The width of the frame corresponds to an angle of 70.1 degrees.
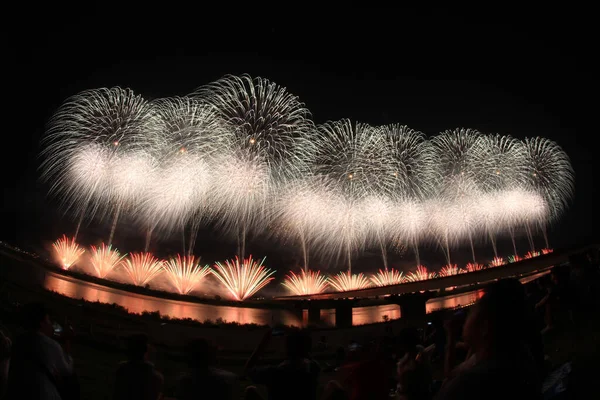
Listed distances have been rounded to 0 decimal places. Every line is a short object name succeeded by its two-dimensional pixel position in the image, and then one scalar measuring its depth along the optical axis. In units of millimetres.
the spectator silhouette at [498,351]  2090
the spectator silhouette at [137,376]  5406
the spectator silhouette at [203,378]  5242
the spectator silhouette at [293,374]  4766
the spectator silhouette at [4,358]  5668
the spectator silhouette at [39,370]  4801
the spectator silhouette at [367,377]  4348
